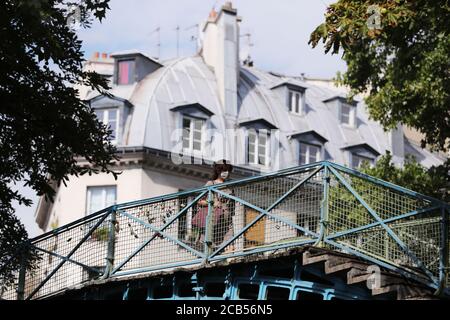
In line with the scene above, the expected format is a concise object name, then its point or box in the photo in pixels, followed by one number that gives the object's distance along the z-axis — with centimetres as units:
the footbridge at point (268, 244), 1872
